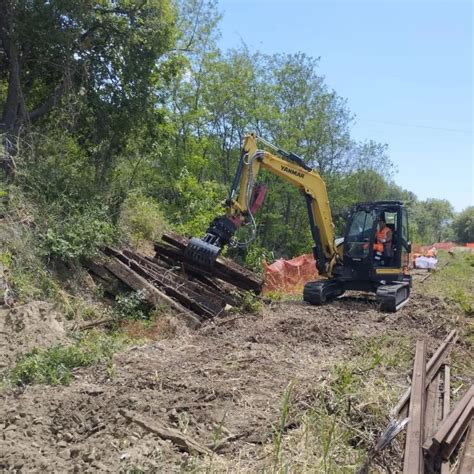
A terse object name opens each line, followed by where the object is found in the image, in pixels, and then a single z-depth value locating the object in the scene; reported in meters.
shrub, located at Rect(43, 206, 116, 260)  8.83
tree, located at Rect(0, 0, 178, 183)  11.20
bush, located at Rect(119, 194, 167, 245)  11.88
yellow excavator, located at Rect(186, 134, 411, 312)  10.28
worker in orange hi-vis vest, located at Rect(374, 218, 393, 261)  11.25
